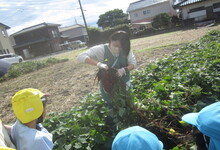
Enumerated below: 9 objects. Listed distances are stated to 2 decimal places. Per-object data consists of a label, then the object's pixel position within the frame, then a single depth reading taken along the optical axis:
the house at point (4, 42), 27.63
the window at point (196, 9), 24.36
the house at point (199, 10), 23.62
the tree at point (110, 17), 60.91
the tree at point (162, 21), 28.69
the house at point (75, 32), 54.03
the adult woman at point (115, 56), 2.47
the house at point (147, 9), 37.53
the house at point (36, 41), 36.53
